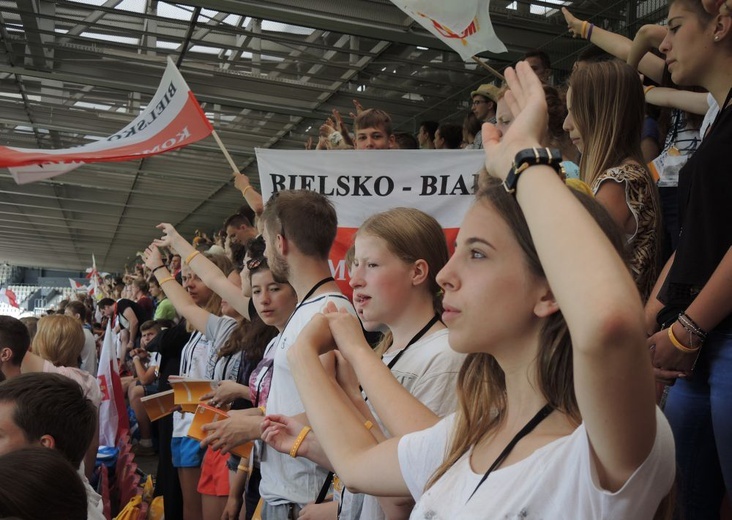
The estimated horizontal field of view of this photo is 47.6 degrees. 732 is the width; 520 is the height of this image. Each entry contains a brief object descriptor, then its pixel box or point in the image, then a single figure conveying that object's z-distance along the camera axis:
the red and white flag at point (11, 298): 31.16
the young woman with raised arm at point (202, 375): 4.82
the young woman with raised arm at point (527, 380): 1.06
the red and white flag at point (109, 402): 6.53
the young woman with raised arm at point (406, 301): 2.29
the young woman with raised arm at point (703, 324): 2.05
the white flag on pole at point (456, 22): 3.66
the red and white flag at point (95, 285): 22.53
